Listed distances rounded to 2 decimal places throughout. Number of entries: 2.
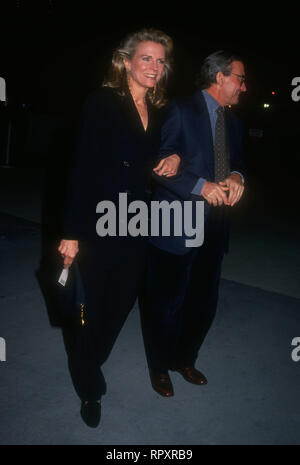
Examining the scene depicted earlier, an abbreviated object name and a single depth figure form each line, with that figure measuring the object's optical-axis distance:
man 2.34
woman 2.03
